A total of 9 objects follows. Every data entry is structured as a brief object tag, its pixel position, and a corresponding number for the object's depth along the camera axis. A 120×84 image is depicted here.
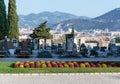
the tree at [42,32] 47.17
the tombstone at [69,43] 31.79
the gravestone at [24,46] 32.52
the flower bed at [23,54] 29.23
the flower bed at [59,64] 19.39
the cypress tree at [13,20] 47.20
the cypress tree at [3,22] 44.69
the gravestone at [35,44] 35.56
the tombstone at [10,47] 32.22
